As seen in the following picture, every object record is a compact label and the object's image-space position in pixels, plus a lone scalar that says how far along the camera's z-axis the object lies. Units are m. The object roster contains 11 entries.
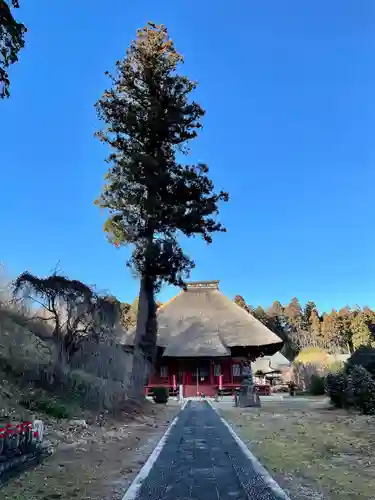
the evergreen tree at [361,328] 66.38
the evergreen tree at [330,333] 80.96
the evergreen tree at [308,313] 97.49
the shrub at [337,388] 16.67
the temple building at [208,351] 31.59
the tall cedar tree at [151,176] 20.08
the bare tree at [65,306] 14.05
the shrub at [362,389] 14.70
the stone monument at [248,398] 20.48
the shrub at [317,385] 27.86
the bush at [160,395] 23.12
